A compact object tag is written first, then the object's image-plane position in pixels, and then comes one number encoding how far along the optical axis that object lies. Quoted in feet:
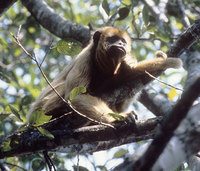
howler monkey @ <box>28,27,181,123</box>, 31.53
